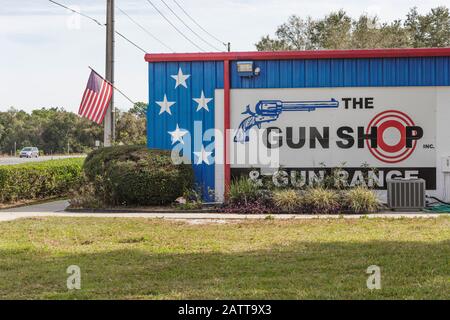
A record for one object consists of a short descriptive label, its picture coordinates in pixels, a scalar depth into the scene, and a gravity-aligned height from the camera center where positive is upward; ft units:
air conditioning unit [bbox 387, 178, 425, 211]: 51.55 -3.08
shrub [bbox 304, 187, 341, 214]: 50.11 -3.56
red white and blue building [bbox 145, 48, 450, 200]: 55.36 +3.88
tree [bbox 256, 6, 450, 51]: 167.22 +34.77
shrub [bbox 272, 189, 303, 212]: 50.60 -3.52
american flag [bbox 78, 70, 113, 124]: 65.36 +5.89
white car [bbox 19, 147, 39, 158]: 227.81 +1.69
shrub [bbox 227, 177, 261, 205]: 52.70 -2.98
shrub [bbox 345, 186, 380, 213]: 49.98 -3.50
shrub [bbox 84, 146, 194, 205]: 53.21 -1.71
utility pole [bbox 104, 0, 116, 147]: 75.91 +10.97
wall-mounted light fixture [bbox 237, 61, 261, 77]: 56.24 +7.58
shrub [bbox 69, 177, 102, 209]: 53.93 -3.40
